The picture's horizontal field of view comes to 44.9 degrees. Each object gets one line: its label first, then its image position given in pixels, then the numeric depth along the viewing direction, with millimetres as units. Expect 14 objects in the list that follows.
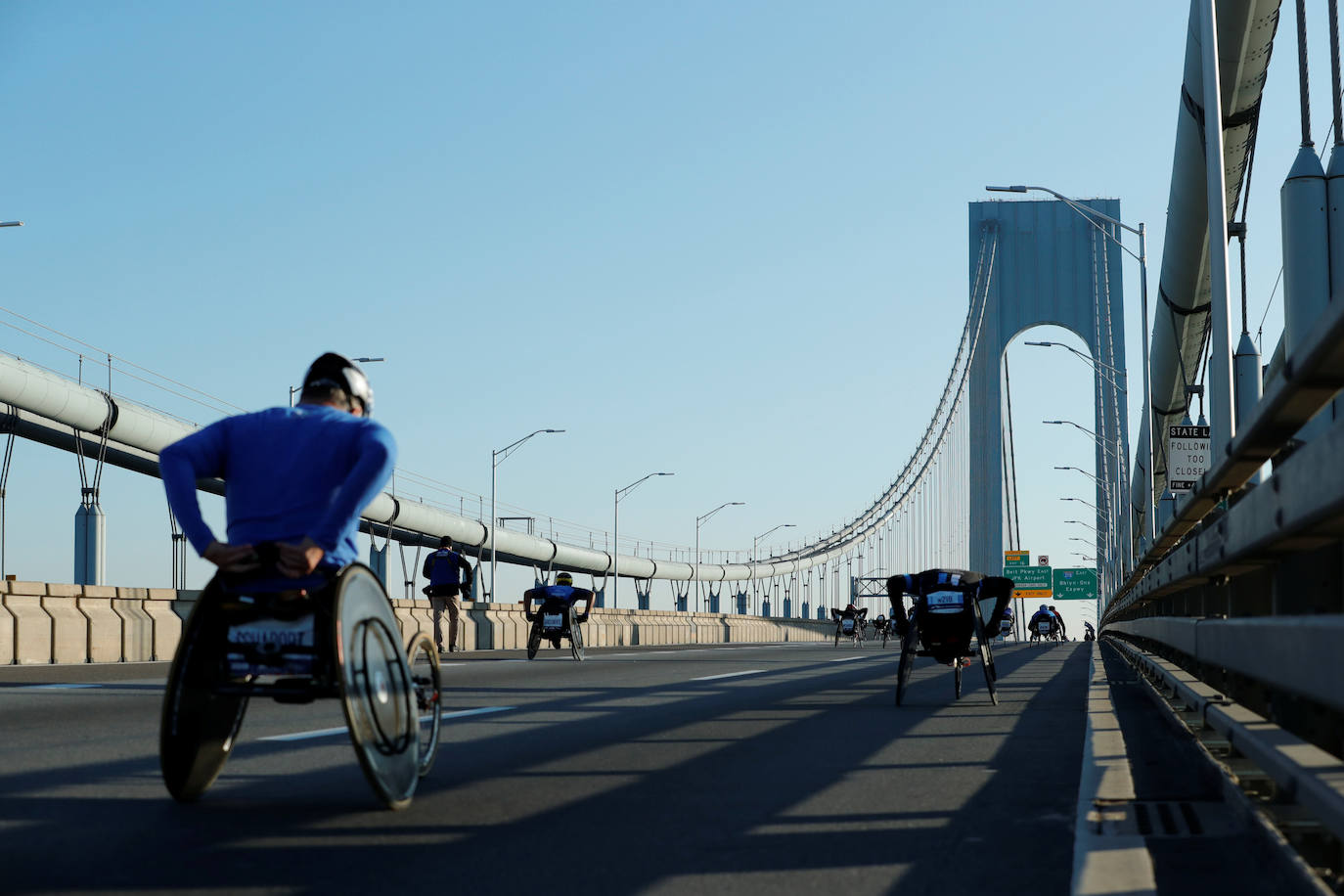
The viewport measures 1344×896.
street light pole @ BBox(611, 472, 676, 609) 68825
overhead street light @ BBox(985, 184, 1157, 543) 30444
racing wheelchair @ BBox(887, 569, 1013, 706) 12014
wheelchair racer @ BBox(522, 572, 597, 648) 20828
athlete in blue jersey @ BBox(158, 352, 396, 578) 4734
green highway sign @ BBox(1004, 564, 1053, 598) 97062
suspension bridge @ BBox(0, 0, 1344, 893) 3787
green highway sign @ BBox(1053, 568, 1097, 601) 101250
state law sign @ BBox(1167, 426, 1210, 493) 20875
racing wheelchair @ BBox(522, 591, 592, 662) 20938
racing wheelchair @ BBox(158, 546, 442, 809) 4637
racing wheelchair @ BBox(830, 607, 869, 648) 40897
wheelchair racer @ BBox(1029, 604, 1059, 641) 57109
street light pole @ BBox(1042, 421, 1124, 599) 55188
